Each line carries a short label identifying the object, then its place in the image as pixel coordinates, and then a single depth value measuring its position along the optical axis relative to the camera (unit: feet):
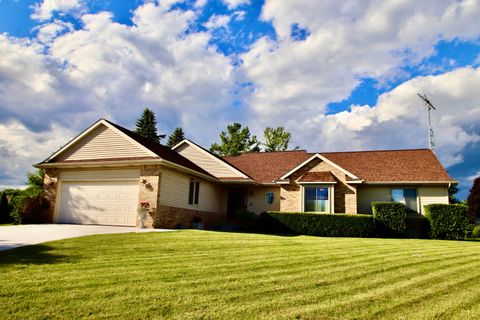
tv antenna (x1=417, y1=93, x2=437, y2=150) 87.71
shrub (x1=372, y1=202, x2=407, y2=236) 59.57
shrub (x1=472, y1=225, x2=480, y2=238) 78.90
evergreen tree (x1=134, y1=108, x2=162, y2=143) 172.14
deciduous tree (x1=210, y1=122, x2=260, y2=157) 154.40
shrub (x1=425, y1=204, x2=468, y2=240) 57.82
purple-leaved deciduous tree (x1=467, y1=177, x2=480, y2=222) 63.67
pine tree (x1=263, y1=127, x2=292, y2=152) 153.58
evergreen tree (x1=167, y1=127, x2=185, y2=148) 186.80
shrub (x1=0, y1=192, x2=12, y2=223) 75.46
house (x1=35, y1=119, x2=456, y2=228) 57.52
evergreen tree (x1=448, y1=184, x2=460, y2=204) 139.01
